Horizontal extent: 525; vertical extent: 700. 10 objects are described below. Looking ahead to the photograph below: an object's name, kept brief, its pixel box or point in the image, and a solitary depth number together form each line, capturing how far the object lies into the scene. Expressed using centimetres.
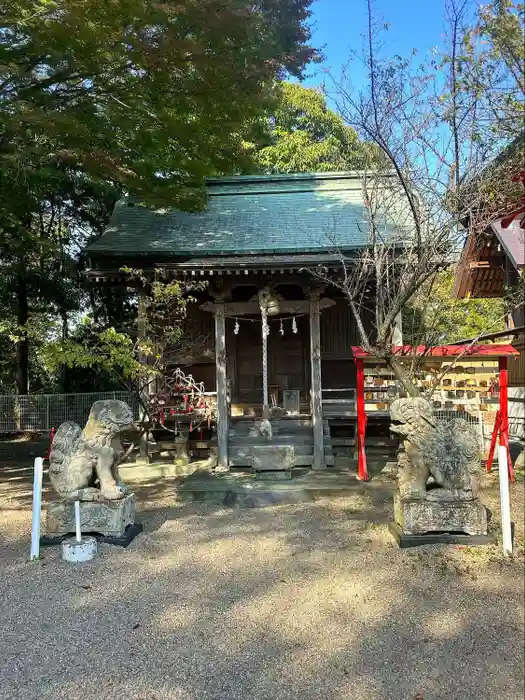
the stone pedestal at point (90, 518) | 536
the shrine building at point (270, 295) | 919
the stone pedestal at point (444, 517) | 506
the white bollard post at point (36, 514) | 494
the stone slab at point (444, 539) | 498
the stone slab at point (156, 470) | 917
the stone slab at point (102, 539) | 530
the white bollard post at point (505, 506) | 476
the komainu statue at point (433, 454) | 513
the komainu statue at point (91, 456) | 538
